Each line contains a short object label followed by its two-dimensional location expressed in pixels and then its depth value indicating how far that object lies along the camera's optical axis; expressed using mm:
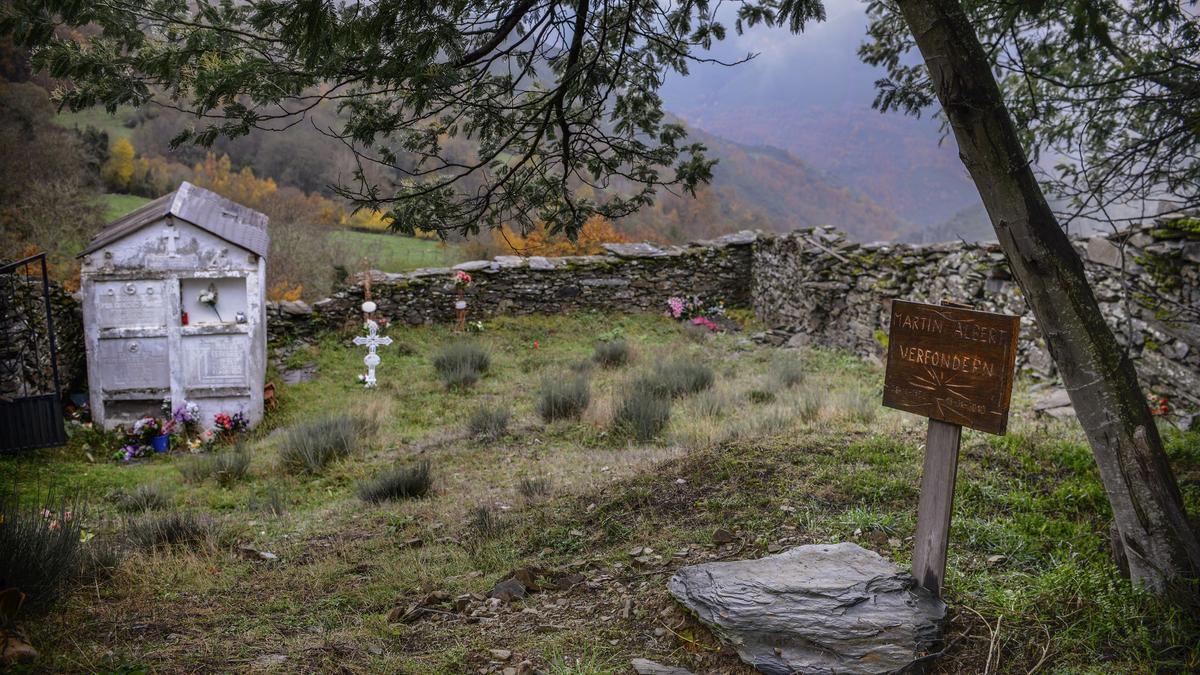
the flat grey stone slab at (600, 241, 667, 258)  15695
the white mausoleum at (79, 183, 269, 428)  8648
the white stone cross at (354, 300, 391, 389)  11368
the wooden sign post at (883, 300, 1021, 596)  2805
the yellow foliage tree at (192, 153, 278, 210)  22544
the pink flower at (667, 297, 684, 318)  15289
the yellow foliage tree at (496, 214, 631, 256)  19016
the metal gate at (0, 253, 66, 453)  6922
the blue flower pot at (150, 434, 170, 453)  8719
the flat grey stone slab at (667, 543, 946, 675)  2705
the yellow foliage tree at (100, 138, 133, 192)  21812
